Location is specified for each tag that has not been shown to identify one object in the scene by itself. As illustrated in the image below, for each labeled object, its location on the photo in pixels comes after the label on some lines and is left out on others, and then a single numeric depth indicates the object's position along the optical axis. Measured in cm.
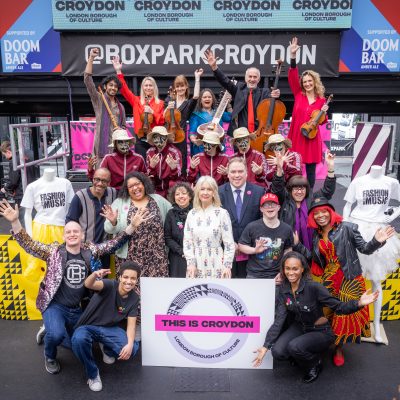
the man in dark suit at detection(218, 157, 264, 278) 414
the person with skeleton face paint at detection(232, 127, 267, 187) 469
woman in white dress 387
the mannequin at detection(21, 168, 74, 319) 449
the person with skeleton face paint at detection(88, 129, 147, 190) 471
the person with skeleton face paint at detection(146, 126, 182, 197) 485
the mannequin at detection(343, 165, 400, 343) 429
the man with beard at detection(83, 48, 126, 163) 531
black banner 803
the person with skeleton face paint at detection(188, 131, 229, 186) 467
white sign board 363
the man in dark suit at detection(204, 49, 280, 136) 538
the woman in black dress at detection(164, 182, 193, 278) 414
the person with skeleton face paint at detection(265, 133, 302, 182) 461
